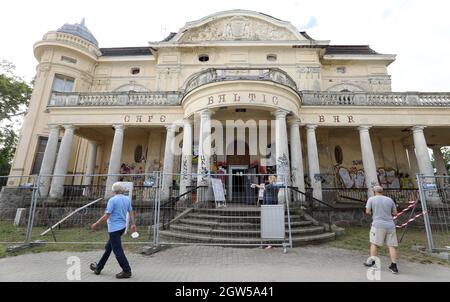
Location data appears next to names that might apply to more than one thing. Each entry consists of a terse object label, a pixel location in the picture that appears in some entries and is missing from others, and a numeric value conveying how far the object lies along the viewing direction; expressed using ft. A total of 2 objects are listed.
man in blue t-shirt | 13.83
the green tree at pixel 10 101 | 63.32
